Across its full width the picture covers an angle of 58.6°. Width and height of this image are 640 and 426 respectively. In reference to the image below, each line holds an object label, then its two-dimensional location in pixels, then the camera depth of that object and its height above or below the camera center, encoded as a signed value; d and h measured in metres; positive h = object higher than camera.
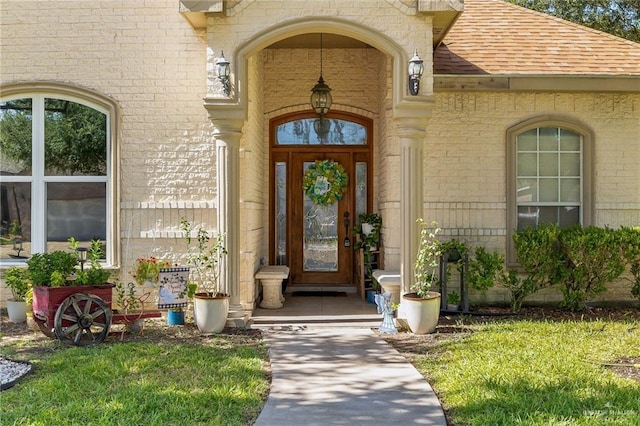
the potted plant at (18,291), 7.42 -0.96
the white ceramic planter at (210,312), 6.90 -1.16
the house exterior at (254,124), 7.21 +1.35
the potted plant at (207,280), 6.91 -0.88
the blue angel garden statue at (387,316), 7.14 -1.26
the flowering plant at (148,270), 7.36 -0.69
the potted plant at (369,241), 9.24 -0.40
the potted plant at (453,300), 8.37 -1.24
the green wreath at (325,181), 10.04 +0.63
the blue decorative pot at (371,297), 8.87 -1.26
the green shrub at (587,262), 8.08 -0.67
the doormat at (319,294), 9.64 -1.32
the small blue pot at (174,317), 7.54 -1.32
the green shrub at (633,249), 8.20 -0.49
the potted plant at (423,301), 6.91 -1.03
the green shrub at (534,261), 8.12 -0.65
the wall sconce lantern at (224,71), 6.94 +1.79
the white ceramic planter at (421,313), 6.90 -1.17
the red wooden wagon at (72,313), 6.32 -1.07
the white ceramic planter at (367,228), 9.31 -0.19
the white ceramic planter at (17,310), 7.63 -1.23
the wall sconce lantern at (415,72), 6.97 +1.77
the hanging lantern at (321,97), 8.96 +1.88
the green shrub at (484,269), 8.20 -0.77
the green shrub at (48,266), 6.45 -0.55
